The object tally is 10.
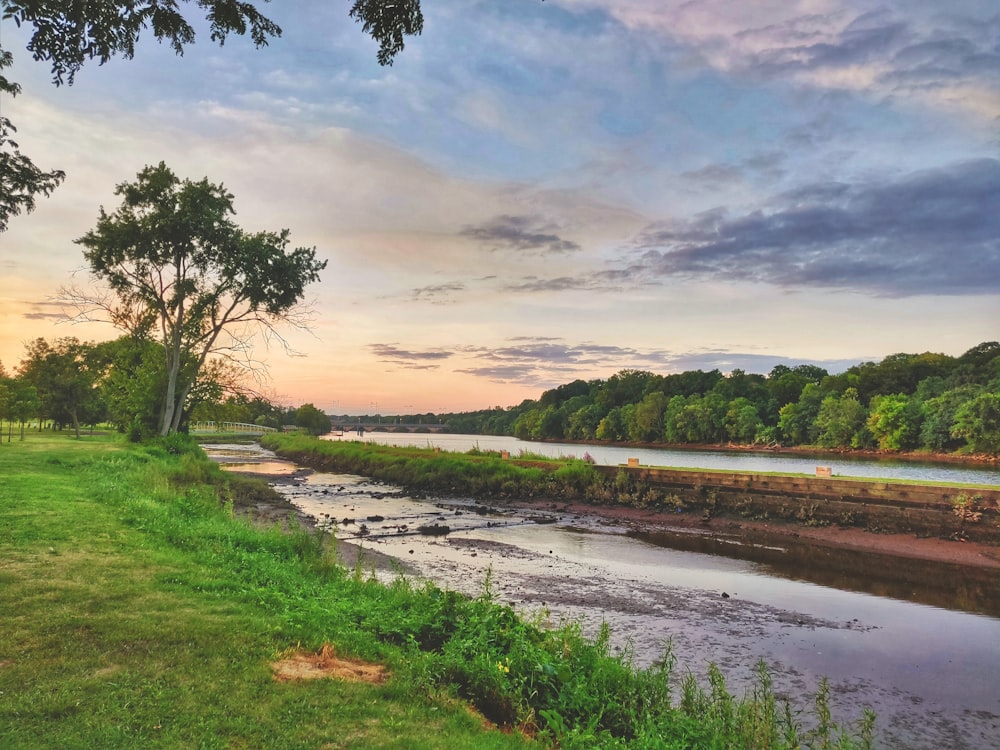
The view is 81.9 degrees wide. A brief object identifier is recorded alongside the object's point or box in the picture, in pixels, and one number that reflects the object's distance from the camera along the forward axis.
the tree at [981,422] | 61.62
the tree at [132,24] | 5.84
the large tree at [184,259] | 29.80
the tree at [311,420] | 142.38
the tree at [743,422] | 101.06
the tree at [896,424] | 75.62
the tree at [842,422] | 83.50
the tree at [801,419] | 93.56
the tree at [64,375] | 50.03
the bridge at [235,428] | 121.56
